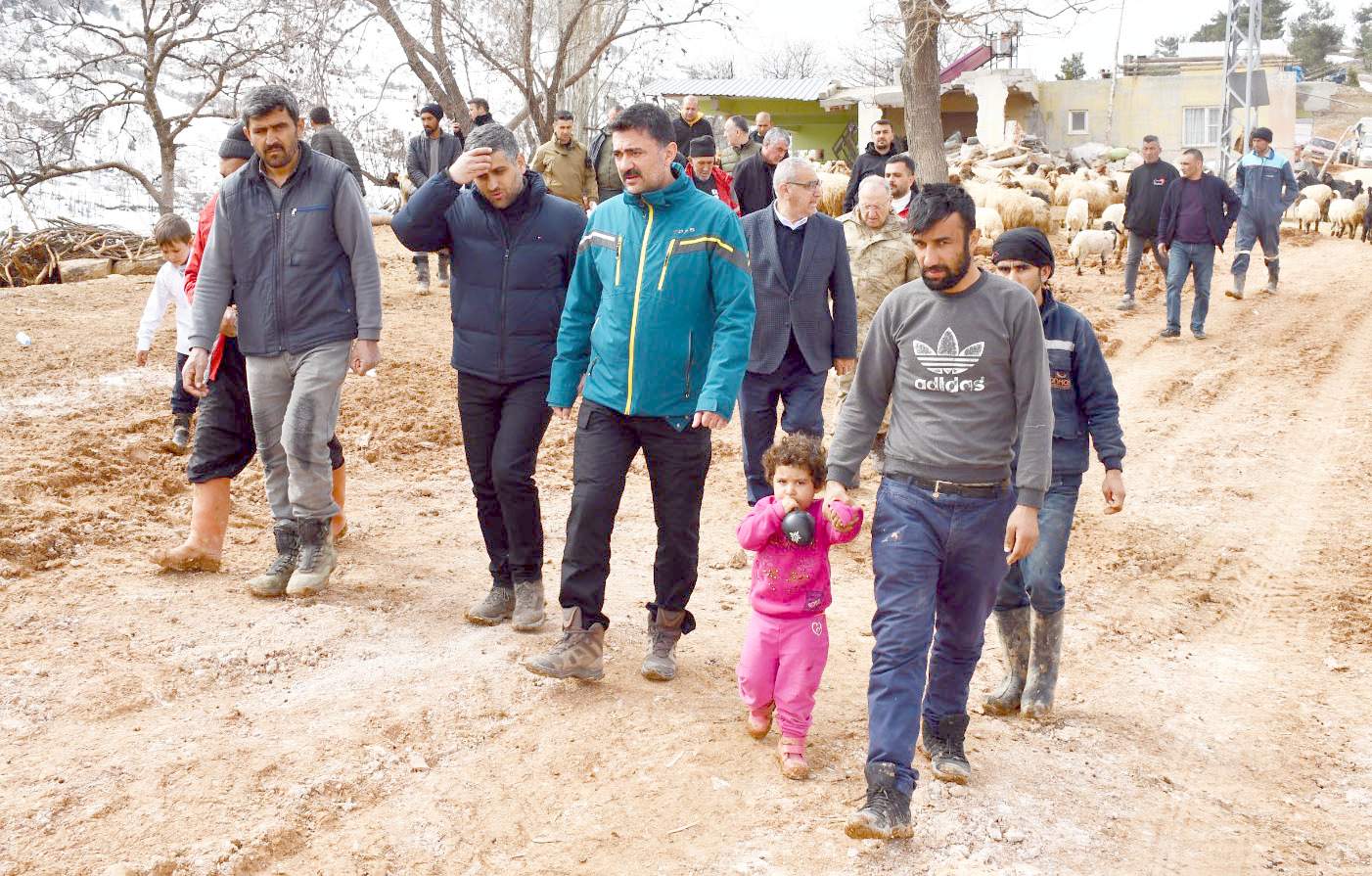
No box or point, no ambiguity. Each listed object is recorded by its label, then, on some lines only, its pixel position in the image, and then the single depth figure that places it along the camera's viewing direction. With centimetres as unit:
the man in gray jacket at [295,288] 546
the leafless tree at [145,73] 2067
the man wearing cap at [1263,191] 1538
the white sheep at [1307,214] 2430
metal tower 2436
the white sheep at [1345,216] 2334
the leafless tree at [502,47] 1656
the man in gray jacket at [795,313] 678
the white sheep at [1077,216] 2184
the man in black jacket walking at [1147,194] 1395
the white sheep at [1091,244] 1927
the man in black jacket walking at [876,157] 1069
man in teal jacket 460
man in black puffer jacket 515
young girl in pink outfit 419
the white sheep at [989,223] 1967
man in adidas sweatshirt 384
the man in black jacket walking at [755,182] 1070
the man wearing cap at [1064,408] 466
